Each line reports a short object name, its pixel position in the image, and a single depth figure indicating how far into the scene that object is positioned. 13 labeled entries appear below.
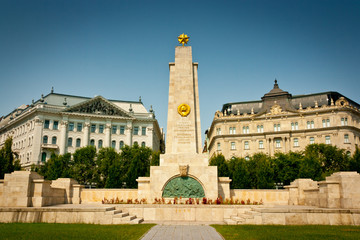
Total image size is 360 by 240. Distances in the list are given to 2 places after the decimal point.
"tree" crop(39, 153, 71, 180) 46.22
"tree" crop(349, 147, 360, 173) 48.12
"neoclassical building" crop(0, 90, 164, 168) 68.25
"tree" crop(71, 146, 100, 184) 50.75
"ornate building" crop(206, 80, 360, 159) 68.00
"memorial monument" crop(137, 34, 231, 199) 21.59
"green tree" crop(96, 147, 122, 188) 43.05
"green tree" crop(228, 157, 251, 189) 39.94
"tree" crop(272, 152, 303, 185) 45.30
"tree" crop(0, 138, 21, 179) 42.97
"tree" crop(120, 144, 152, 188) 44.32
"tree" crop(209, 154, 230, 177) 44.31
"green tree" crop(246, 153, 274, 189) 39.65
